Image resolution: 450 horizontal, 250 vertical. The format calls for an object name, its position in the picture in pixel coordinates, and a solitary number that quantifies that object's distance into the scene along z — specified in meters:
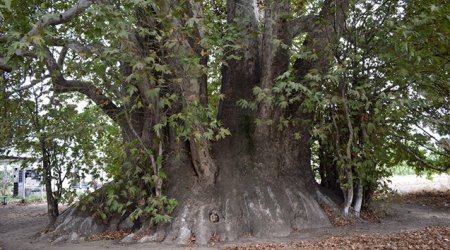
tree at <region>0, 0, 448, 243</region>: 6.66
